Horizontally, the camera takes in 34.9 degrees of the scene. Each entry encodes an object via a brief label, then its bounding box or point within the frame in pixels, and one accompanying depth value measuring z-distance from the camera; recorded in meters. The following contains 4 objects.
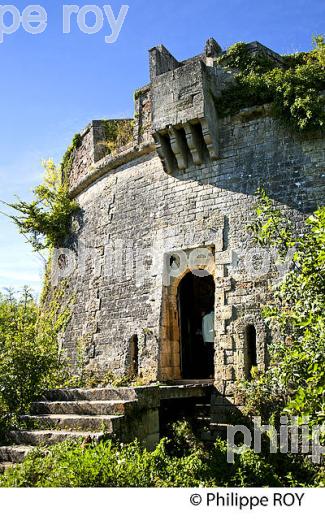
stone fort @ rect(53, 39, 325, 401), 9.02
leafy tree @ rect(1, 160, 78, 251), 13.49
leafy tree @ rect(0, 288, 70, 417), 7.51
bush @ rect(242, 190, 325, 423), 4.88
